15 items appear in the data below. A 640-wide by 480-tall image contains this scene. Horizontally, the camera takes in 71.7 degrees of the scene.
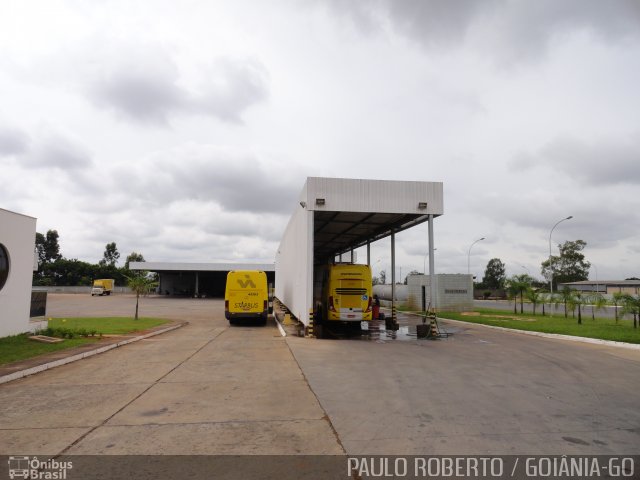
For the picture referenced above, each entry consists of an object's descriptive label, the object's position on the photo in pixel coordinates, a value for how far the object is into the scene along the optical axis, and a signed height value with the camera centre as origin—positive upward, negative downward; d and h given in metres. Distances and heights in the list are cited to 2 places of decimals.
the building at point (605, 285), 86.62 +0.73
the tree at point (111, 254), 128.57 +8.18
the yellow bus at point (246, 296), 22.31 -0.60
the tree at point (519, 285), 33.53 +0.20
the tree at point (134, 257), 120.94 +6.97
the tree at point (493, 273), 113.94 +3.71
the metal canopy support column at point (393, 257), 24.69 +1.62
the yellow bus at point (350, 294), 19.20 -0.37
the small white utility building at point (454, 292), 34.66 -0.42
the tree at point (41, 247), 112.62 +8.74
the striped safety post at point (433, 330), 17.60 -1.73
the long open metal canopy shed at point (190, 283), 81.45 +0.05
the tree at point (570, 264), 91.62 +5.02
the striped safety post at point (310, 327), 16.97 -1.61
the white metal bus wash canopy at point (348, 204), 17.25 +3.29
